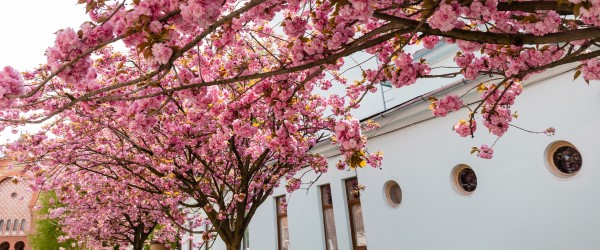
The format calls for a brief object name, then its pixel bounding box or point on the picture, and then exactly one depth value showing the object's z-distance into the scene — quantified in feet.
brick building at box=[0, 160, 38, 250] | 144.77
